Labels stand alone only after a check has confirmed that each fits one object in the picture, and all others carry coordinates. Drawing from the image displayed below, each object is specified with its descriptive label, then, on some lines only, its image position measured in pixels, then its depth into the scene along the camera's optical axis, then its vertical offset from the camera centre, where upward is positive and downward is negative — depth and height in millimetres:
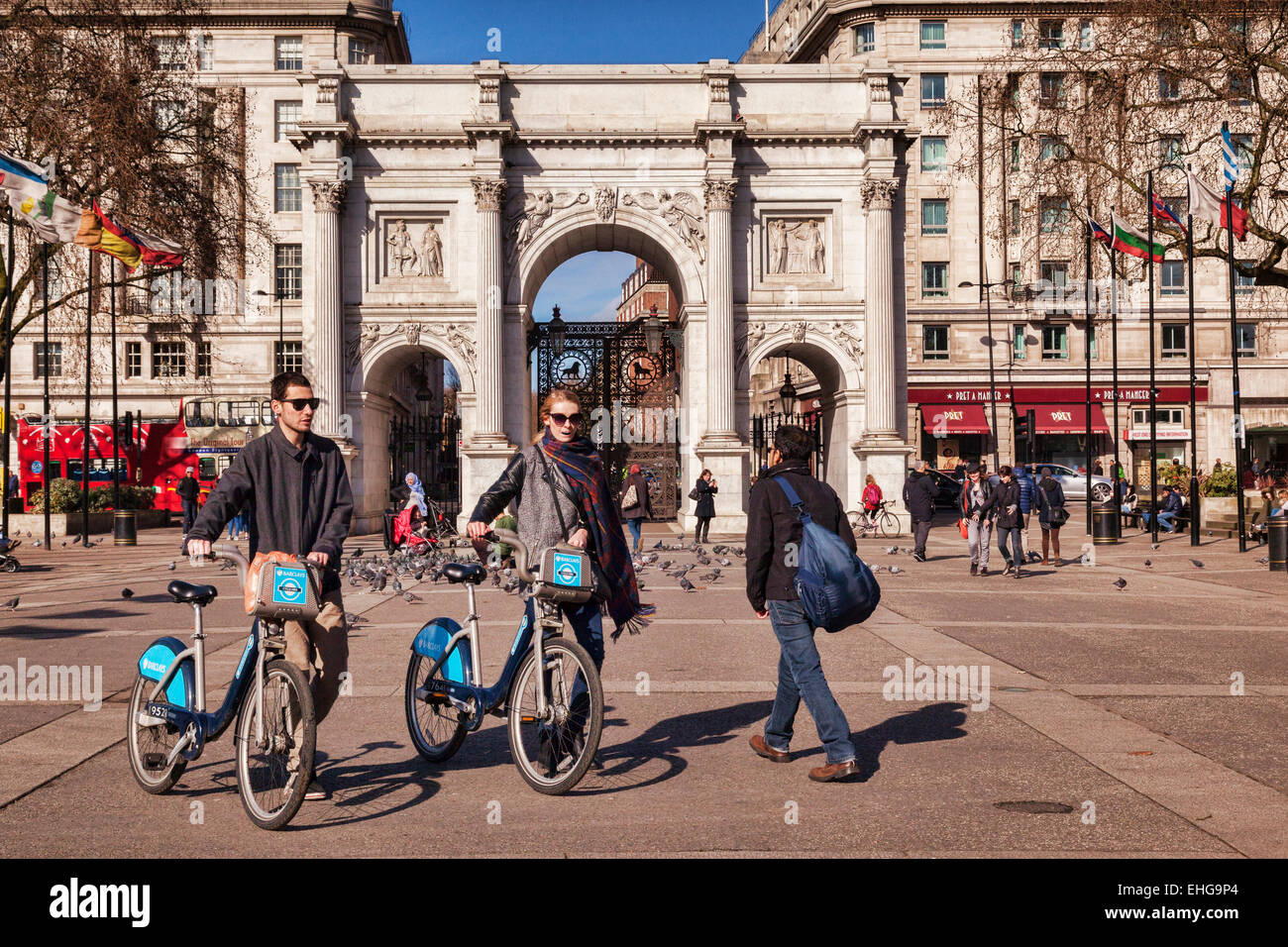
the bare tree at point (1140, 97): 23828 +8107
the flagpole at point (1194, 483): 24766 -173
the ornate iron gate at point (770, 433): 35906 +1467
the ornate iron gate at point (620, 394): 34531 +2630
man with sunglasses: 5945 -92
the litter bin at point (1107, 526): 27250 -1124
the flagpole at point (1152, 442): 25328 +767
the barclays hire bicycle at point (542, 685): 6051 -1048
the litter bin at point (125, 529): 29141 -972
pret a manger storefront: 53531 +2527
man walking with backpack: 6551 -522
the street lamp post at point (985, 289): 49156 +8120
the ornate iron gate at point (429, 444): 34750 +1246
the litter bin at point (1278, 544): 19297 -1120
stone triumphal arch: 31984 +7137
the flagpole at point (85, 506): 28562 -389
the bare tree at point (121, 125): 26281 +8301
